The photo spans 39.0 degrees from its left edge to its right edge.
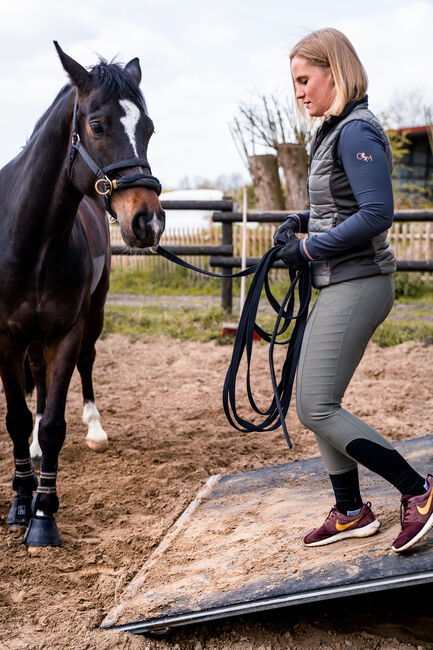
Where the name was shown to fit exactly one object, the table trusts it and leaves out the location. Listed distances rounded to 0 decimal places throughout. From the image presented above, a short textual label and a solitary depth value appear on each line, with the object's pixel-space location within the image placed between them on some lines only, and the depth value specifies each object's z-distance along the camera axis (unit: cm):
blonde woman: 195
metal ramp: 199
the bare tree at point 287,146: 1013
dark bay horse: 251
